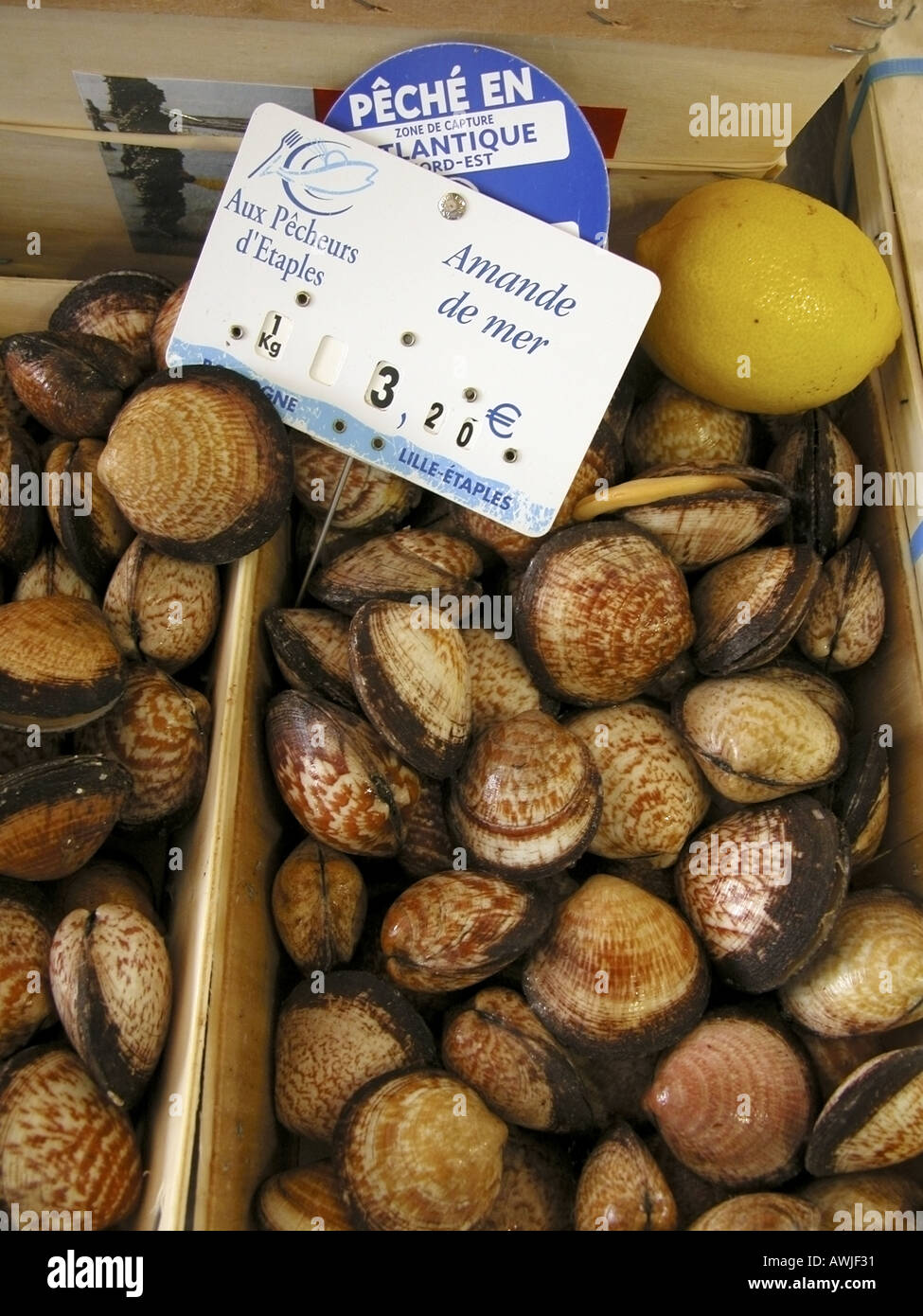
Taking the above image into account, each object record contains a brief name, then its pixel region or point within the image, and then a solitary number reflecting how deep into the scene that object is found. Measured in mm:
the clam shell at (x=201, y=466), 492
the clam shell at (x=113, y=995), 441
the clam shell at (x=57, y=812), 455
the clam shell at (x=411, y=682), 486
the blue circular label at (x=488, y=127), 500
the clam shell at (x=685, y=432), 554
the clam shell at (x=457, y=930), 474
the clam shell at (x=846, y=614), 533
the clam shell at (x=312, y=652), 508
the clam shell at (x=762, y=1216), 451
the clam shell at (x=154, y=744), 487
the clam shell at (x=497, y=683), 522
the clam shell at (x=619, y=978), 474
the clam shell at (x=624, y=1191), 453
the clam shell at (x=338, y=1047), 477
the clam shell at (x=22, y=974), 453
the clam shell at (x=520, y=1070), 473
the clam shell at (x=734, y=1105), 472
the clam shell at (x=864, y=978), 481
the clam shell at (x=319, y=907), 494
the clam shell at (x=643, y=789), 505
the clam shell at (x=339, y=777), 484
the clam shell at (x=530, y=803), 482
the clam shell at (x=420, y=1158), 452
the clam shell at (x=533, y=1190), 476
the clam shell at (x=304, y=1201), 457
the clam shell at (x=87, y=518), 507
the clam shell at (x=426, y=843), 504
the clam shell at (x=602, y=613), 502
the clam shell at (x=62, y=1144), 433
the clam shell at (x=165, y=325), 533
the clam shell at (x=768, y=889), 479
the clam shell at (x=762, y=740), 501
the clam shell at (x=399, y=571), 515
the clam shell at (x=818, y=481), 544
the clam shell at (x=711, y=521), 516
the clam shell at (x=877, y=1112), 463
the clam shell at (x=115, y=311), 548
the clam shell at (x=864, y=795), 510
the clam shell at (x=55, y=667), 464
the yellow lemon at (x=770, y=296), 519
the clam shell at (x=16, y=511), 511
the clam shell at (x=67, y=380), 520
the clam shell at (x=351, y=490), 539
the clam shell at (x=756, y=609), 510
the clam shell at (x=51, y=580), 511
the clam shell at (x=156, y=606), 502
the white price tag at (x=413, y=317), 506
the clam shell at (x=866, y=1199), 464
